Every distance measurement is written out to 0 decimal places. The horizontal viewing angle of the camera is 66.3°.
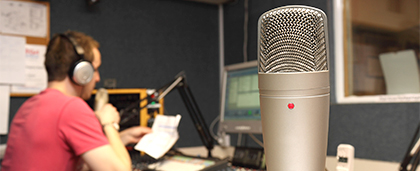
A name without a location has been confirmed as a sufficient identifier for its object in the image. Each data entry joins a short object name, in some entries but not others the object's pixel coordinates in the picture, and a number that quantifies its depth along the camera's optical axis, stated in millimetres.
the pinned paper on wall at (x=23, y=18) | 1661
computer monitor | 1484
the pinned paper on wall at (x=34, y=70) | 1709
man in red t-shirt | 1170
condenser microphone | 351
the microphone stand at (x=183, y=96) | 1552
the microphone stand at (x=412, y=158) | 542
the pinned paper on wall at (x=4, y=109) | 1627
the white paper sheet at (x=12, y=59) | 1653
